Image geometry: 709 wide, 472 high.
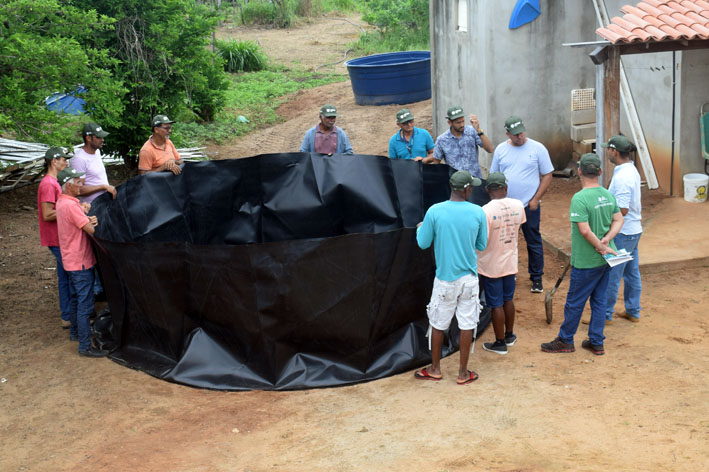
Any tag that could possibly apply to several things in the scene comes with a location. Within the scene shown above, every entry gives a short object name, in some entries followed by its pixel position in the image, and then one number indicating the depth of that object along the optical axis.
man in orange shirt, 8.15
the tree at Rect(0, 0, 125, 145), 6.86
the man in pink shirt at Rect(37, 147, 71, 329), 7.07
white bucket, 9.77
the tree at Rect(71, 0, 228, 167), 11.29
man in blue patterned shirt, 8.00
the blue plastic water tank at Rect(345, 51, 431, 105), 17.62
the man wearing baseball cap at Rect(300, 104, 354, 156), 8.77
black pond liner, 6.05
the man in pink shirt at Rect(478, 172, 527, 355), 6.21
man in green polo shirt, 6.12
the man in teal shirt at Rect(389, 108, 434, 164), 8.57
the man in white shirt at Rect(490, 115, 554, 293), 7.48
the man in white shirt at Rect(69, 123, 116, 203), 7.41
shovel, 7.10
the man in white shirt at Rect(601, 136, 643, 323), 6.50
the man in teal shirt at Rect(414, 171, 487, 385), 5.74
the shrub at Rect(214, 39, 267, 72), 22.48
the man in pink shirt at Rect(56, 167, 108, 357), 6.69
